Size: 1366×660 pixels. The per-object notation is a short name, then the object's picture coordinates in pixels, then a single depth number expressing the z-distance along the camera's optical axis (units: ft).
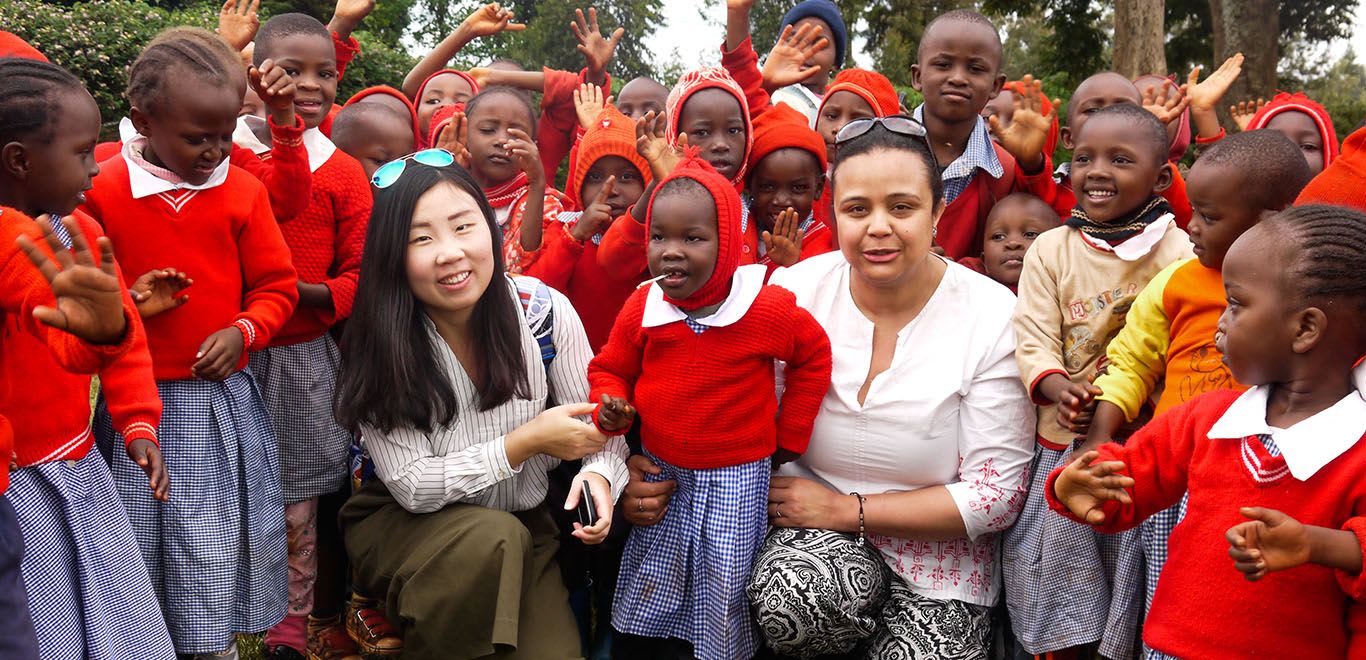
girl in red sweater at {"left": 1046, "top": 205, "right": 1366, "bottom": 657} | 6.89
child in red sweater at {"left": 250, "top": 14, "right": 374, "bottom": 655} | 11.93
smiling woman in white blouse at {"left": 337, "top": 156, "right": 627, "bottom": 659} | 9.77
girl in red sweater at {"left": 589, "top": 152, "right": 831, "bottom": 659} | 9.87
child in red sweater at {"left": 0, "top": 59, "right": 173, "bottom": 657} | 8.18
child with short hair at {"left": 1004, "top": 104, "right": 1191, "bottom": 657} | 9.89
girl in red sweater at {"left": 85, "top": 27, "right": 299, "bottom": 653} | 9.80
